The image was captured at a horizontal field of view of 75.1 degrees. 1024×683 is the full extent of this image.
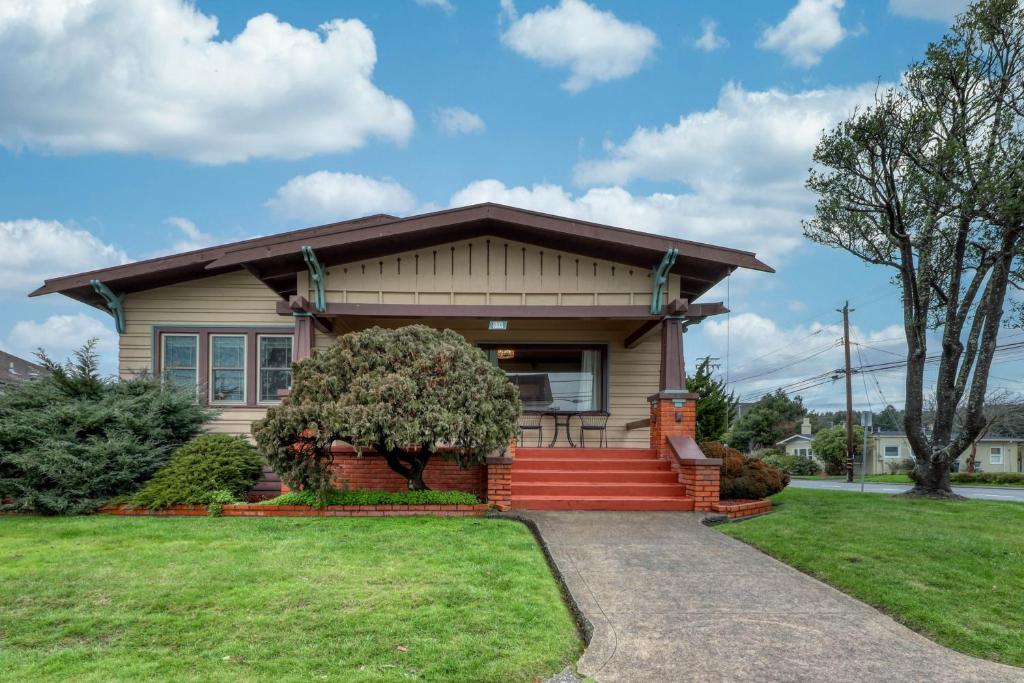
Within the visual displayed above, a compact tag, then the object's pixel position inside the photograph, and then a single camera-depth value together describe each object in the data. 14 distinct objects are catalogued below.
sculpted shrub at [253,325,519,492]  8.02
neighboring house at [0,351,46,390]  24.25
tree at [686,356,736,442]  16.33
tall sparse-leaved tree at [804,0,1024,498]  11.17
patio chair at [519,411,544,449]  12.62
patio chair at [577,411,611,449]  12.57
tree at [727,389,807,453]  53.09
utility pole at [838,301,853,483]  33.53
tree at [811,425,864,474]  43.12
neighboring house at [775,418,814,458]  54.85
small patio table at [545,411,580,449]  12.61
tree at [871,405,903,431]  55.40
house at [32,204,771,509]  10.09
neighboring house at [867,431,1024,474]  44.92
